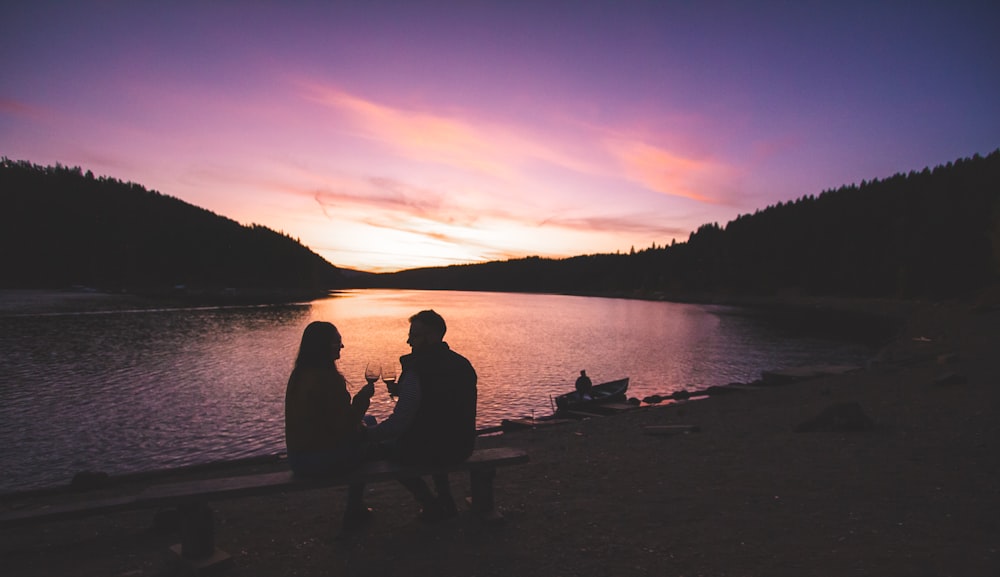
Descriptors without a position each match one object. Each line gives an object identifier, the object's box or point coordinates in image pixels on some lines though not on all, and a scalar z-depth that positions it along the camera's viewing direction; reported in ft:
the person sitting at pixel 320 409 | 17.84
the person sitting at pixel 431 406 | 18.70
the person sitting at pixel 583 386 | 70.69
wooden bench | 17.30
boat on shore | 69.00
